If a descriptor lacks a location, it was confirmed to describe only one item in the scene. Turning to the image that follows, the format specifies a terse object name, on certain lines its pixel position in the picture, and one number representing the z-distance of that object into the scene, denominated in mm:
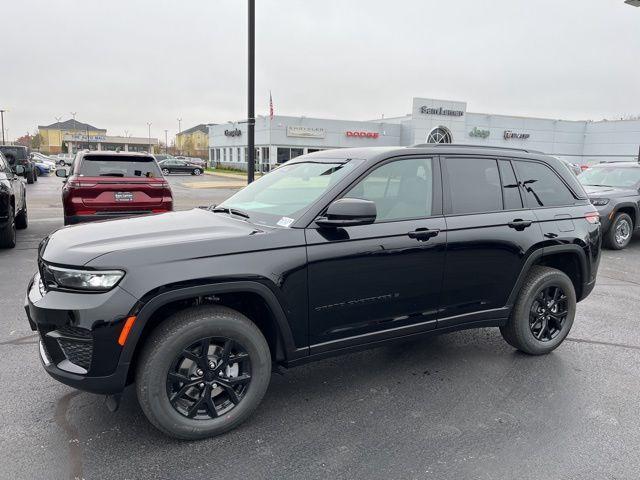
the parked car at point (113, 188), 7910
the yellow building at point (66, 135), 106369
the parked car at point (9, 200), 7449
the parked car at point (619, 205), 9383
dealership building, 42406
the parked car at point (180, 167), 43094
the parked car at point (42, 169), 34812
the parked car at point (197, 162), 48469
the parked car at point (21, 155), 23125
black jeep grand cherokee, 2639
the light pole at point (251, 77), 9883
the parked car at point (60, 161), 53750
